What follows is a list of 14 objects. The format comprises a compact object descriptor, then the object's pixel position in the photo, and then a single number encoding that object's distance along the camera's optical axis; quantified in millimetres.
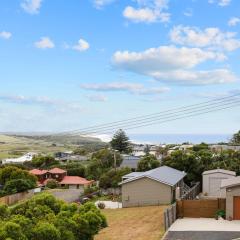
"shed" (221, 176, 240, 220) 32969
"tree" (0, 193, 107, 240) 18125
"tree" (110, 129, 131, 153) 127875
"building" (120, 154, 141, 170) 82812
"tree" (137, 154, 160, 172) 65438
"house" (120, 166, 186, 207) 45781
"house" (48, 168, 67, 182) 87250
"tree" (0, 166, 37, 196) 64000
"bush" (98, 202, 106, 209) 45688
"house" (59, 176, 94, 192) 79500
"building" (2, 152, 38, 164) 120438
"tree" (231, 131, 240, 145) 127406
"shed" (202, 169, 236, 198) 48375
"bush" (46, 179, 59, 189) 79706
